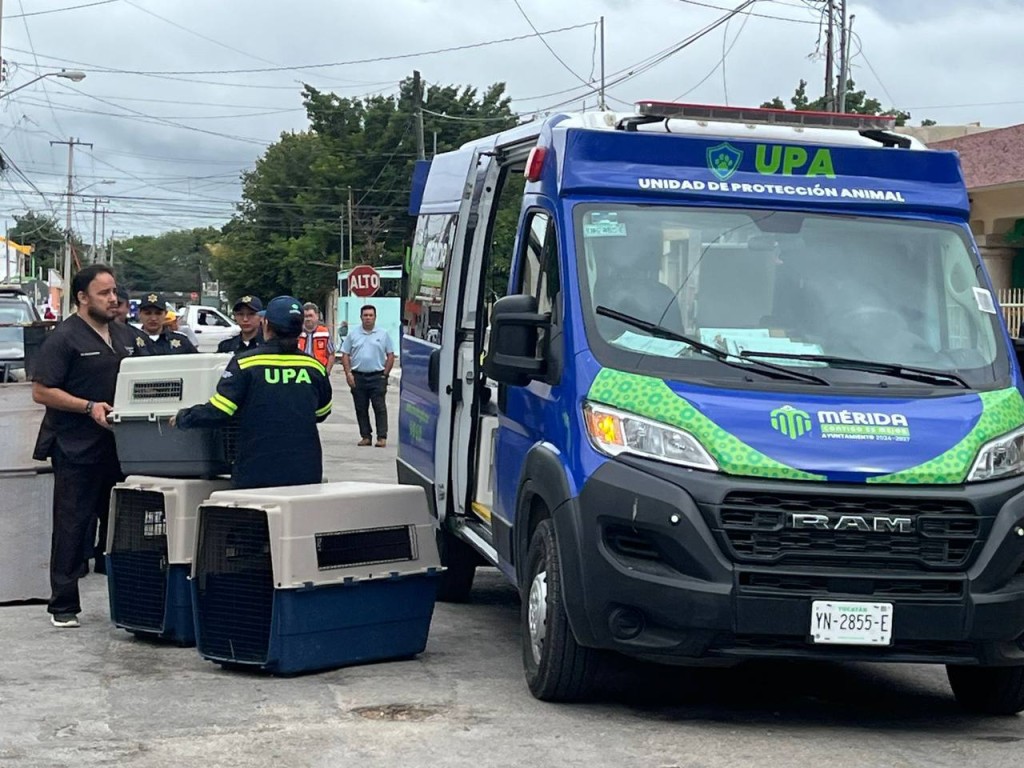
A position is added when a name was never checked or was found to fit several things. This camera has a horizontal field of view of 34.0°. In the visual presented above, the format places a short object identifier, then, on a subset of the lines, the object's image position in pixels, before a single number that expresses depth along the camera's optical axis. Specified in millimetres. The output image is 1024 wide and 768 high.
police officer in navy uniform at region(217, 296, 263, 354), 13000
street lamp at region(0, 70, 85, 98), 46469
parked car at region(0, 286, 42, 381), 32031
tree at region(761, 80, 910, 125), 55094
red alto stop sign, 30094
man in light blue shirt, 20594
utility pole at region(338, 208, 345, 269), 75312
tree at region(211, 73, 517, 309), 71125
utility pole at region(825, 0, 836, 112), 33594
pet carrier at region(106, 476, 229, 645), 8031
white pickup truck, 50750
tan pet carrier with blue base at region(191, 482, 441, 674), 7340
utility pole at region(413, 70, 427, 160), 43594
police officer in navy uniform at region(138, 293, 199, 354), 12380
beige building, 22094
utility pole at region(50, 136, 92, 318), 75800
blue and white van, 6234
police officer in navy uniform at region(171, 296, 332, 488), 8031
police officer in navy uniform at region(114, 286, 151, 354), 9742
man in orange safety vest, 20478
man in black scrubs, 8727
